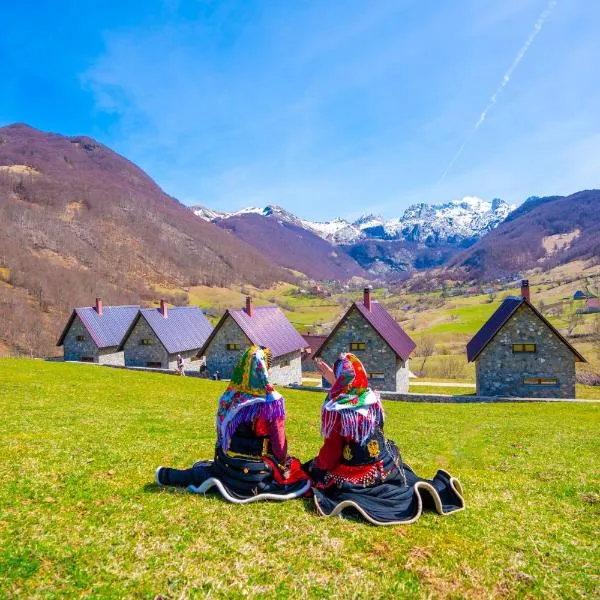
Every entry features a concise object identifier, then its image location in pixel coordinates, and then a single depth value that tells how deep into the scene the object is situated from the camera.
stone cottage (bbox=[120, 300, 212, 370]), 48.06
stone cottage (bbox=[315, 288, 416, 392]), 39.22
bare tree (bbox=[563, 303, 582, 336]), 93.95
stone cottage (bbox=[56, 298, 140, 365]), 50.94
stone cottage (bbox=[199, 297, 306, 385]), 43.28
